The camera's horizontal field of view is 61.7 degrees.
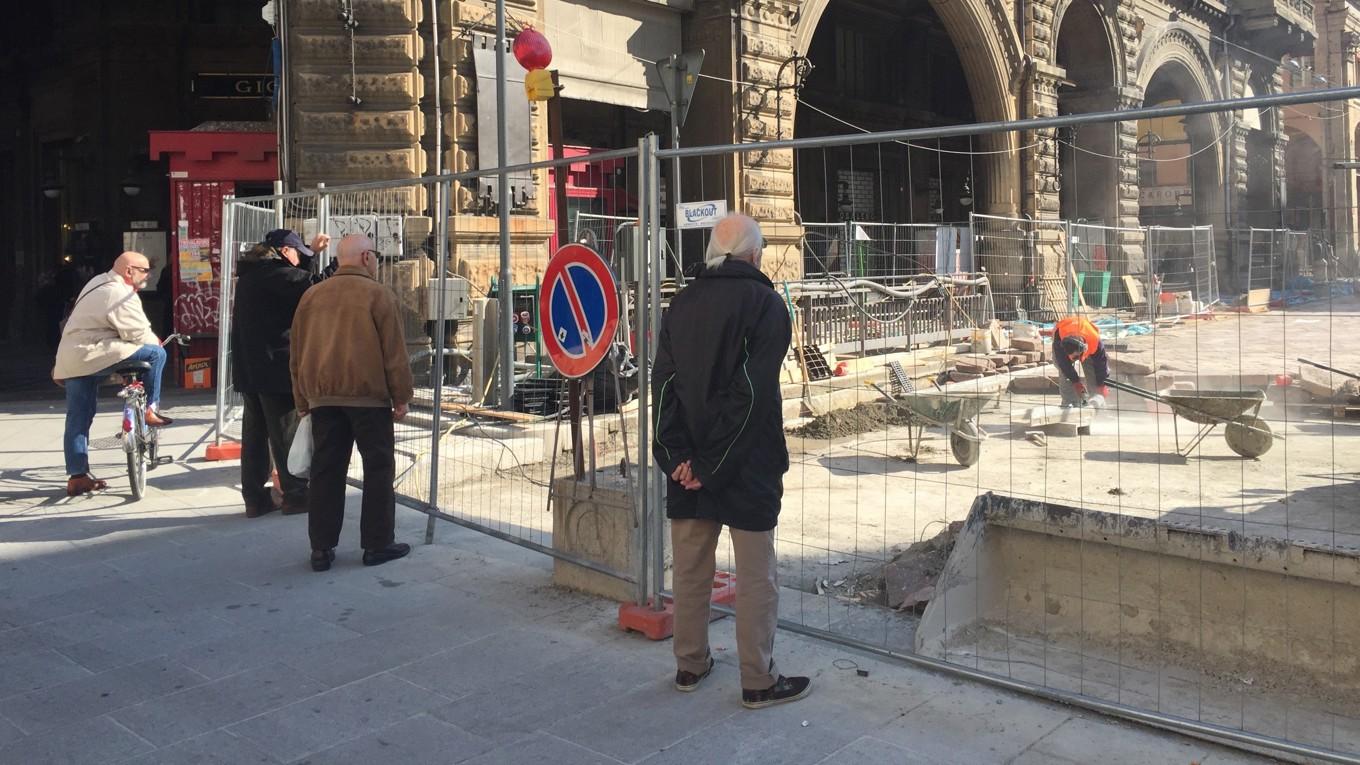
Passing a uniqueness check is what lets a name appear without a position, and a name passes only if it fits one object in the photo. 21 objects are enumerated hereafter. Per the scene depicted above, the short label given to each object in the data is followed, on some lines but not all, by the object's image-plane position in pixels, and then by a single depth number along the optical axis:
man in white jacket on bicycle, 7.84
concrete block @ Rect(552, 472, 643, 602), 5.35
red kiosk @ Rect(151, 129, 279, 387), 14.24
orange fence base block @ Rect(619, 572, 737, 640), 4.94
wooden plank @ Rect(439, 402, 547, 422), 9.84
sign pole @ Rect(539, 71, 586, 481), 5.61
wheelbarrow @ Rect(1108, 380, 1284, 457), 8.95
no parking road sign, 5.22
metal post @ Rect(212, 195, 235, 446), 9.40
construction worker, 8.69
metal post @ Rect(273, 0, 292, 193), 13.16
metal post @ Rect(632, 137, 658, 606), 5.02
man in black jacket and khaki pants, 4.12
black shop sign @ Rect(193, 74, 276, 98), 19.09
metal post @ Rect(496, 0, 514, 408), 10.91
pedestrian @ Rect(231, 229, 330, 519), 7.06
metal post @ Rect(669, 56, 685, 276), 11.04
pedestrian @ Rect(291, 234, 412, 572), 6.05
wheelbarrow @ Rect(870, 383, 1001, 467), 8.60
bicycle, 7.78
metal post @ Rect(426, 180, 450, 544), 6.70
